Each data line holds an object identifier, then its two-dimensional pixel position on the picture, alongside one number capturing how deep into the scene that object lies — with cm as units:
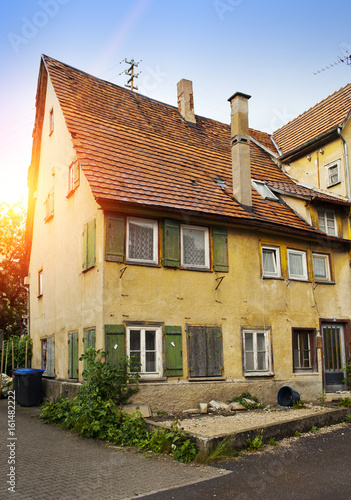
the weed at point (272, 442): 844
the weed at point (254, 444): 809
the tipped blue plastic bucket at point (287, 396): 1199
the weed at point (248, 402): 1177
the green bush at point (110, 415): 791
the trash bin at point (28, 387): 1368
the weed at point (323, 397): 1268
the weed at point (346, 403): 1159
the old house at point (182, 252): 1128
